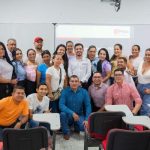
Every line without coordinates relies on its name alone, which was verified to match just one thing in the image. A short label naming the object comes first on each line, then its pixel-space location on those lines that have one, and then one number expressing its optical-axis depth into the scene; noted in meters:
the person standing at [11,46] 4.84
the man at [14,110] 3.51
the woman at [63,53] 4.60
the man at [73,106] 4.16
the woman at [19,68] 4.46
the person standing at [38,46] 5.04
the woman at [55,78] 4.29
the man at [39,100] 3.95
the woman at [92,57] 4.82
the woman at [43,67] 4.48
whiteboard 6.49
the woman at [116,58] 4.87
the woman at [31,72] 4.50
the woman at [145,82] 4.40
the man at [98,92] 4.41
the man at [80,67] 4.62
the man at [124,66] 4.55
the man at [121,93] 4.17
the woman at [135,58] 5.13
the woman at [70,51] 4.79
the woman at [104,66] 4.77
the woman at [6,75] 4.25
